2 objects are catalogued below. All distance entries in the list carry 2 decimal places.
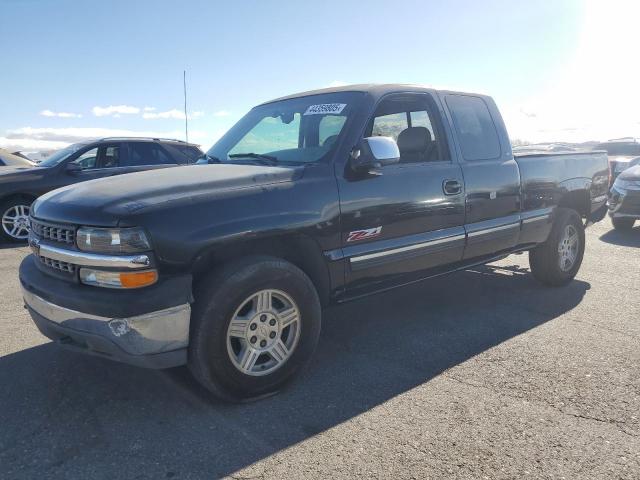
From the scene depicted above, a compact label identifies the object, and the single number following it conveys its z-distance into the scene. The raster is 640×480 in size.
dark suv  8.20
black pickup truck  2.72
